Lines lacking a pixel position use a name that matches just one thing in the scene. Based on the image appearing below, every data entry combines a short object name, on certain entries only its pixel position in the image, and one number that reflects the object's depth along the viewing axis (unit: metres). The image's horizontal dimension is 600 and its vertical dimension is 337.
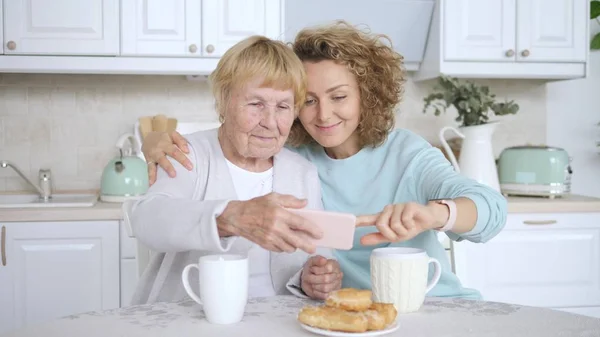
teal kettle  3.04
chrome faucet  3.21
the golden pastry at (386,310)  1.17
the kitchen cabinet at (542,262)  3.12
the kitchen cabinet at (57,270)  2.81
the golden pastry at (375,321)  1.15
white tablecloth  1.19
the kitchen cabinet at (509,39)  3.28
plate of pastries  1.14
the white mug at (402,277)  1.29
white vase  3.24
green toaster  3.23
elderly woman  1.49
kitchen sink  3.12
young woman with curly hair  1.69
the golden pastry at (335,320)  1.14
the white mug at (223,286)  1.21
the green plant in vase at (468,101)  3.28
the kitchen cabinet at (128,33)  3.01
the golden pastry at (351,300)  1.19
